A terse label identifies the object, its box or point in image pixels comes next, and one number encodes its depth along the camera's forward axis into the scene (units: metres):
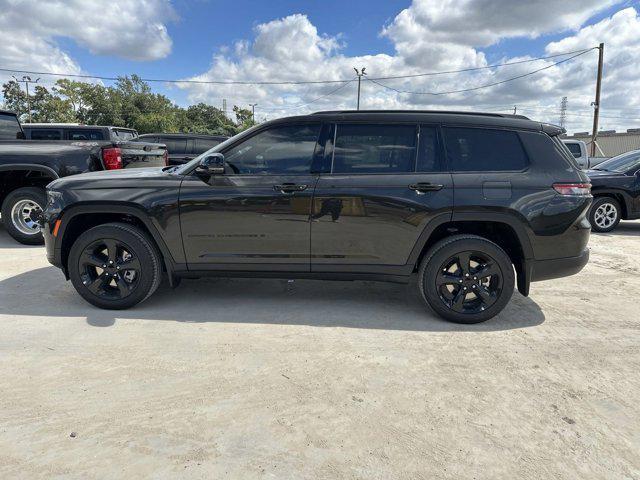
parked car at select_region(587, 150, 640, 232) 7.84
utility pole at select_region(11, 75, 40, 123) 50.06
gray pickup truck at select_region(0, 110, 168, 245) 6.10
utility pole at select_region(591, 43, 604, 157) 23.50
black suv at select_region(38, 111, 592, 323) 3.55
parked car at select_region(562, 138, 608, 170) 12.85
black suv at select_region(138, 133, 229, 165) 12.96
